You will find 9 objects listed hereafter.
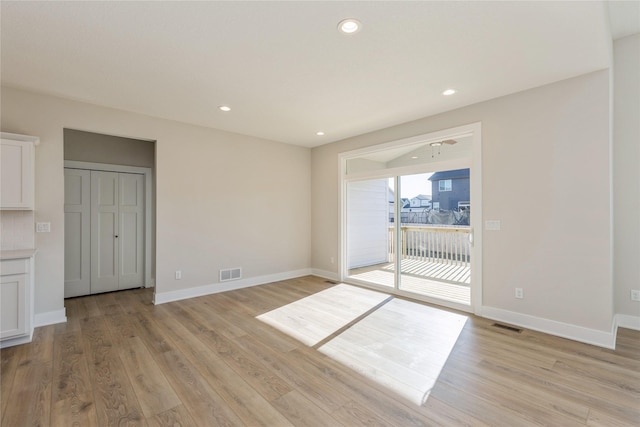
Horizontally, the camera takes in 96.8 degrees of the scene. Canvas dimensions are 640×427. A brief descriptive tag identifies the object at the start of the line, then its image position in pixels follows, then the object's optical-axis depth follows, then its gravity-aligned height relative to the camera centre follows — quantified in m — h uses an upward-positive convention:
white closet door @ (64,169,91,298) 4.52 -0.29
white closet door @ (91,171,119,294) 4.75 -0.30
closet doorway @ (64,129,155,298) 4.57 -0.07
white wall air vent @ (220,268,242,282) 4.93 -1.07
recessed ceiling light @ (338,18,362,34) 2.11 +1.43
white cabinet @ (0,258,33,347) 2.77 -0.86
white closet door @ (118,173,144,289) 5.03 -0.29
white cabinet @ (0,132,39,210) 2.98 +0.46
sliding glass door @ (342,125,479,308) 3.97 -0.11
